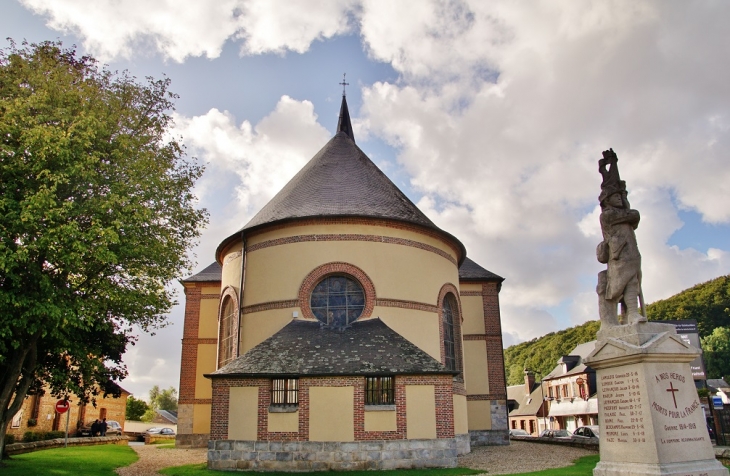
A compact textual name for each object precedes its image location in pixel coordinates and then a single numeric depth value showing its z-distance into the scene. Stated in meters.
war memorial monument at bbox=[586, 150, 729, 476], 7.12
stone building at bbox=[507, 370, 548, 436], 56.16
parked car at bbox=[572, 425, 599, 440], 28.89
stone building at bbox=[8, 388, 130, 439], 29.19
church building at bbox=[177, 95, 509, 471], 14.37
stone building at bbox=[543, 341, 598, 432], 47.12
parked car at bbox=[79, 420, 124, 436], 35.03
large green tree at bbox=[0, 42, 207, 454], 12.91
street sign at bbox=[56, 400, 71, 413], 21.13
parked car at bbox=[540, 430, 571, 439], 32.78
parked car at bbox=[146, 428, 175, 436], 43.91
